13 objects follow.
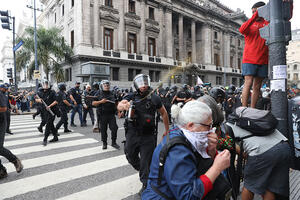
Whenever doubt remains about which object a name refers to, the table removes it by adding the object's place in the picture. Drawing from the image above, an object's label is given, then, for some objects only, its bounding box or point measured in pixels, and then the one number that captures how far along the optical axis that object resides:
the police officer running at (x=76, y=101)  10.17
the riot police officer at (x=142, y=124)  3.35
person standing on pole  3.22
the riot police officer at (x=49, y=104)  6.71
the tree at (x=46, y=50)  22.53
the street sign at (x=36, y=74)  16.73
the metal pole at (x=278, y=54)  2.56
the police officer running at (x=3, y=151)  4.14
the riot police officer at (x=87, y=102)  9.84
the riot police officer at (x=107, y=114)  6.05
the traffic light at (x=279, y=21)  2.57
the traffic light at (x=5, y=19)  12.91
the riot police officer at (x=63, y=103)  8.37
